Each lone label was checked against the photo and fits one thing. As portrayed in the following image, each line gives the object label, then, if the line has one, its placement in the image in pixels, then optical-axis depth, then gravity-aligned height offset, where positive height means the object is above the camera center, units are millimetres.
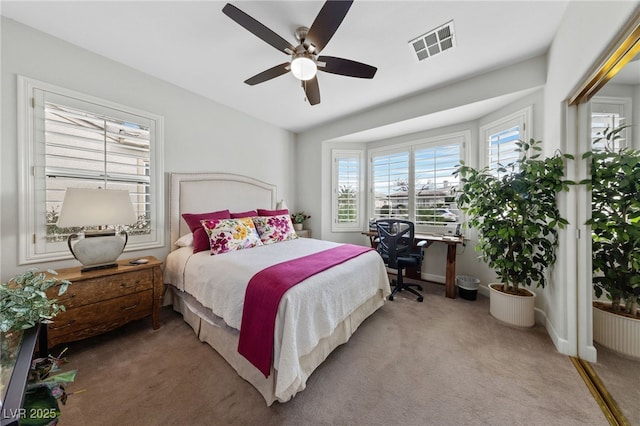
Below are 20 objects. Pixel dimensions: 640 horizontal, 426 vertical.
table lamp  1787 -59
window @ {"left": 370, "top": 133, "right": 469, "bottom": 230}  3449 +515
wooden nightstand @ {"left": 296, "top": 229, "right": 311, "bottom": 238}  4172 -396
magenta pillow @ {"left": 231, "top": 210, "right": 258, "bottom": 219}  3067 -31
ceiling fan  1445 +1287
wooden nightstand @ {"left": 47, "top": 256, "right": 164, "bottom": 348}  1717 -751
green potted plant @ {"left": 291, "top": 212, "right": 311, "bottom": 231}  4359 -139
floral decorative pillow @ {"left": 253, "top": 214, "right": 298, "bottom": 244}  2924 -225
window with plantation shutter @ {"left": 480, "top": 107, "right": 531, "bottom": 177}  2596 +940
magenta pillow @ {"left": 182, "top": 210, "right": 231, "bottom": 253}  2512 -156
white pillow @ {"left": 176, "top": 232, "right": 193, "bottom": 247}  2656 -347
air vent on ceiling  1950 +1578
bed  1404 -699
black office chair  2924 -479
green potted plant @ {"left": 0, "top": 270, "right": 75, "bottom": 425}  765 -520
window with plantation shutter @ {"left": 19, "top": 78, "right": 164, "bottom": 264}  1919 +523
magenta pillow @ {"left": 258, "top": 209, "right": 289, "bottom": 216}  3400 -17
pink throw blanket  1397 -629
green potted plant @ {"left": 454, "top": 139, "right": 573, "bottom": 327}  1979 -109
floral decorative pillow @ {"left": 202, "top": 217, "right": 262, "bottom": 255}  2395 -256
